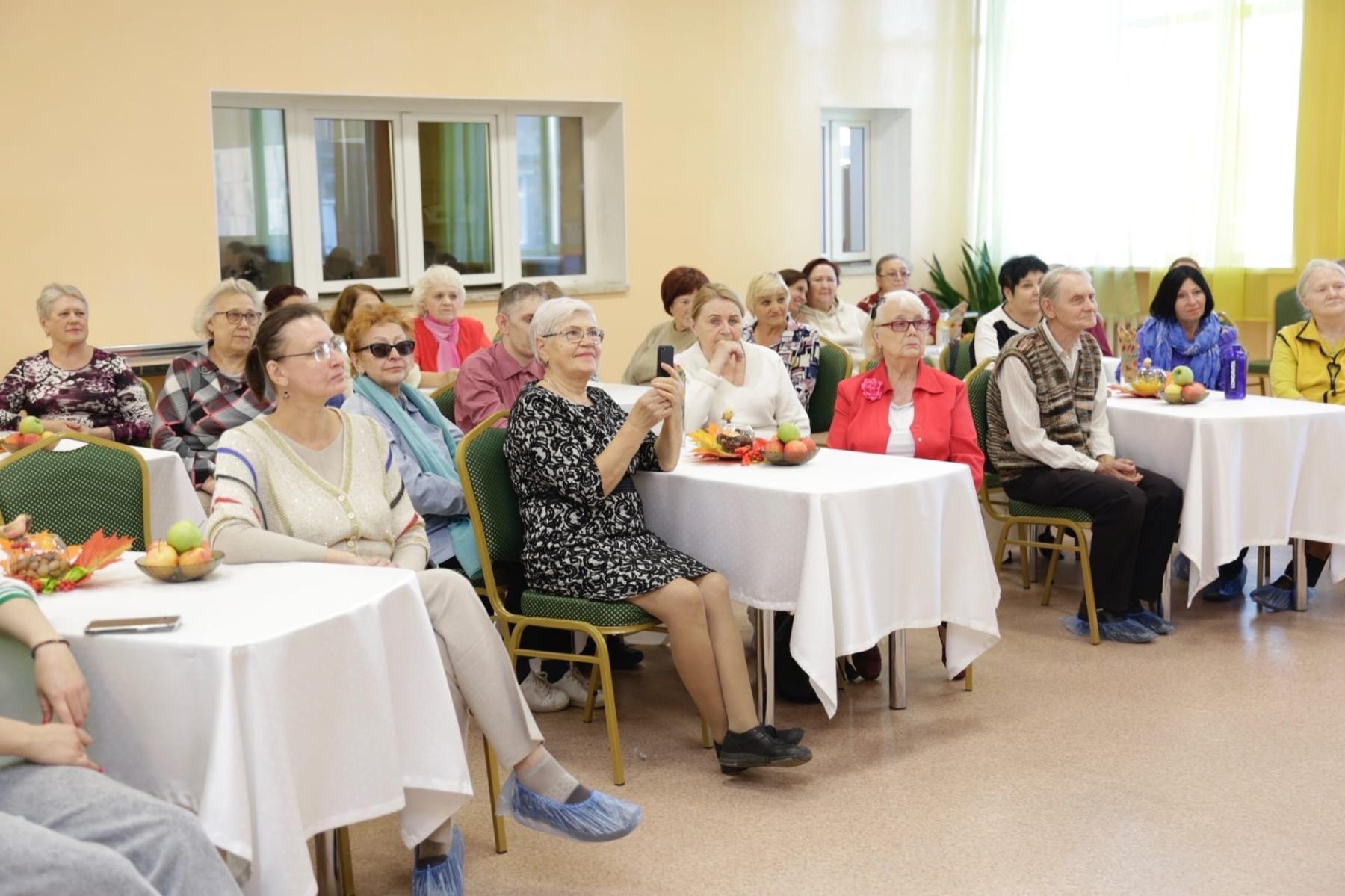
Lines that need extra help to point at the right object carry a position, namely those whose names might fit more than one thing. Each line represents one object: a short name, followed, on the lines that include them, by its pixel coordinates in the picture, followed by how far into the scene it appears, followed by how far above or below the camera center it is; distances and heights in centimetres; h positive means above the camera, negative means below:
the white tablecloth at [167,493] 424 -71
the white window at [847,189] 979 +38
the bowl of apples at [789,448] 395 -55
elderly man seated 477 -74
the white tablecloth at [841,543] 362 -78
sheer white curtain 855 +70
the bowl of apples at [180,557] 264 -56
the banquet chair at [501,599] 361 -88
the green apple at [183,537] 267 -53
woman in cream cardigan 295 -59
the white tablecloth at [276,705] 227 -75
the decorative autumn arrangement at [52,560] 262 -56
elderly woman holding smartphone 358 -72
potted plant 984 -27
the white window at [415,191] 717 +31
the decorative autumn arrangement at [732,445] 408 -56
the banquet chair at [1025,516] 481 -93
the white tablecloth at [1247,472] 481 -78
